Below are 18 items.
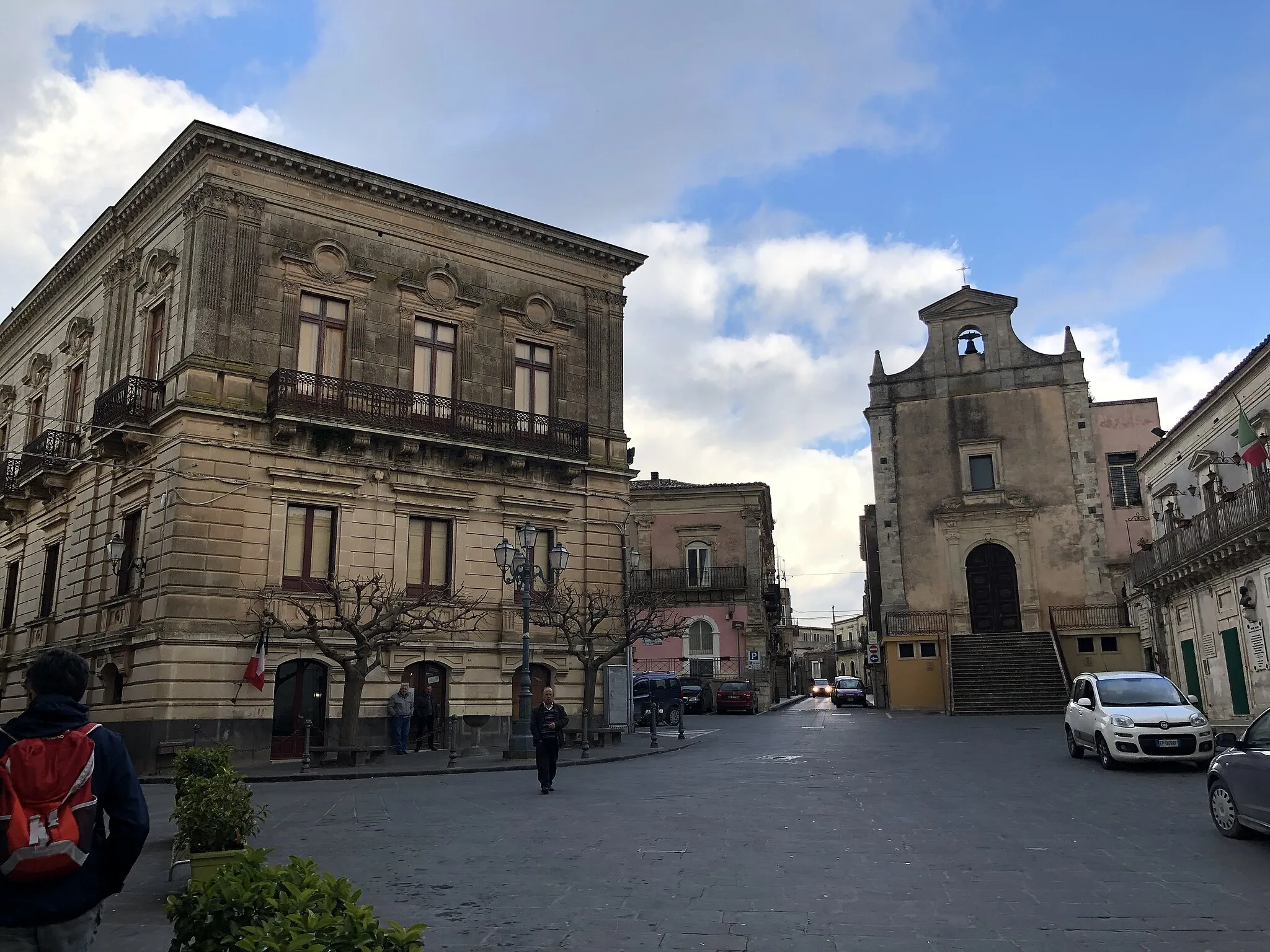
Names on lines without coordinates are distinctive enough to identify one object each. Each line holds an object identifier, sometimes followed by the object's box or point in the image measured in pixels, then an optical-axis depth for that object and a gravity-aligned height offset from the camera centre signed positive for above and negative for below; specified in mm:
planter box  7102 -1104
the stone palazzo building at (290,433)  21984 +6471
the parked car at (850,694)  48250 +130
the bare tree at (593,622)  24875 +2019
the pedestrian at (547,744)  14469 -621
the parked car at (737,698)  42625 +15
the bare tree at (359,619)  20453 +1839
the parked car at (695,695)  42562 +140
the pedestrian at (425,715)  23500 -301
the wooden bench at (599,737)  23969 -884
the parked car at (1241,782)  8906 -816
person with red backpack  3621 -412
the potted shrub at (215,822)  7348 -854
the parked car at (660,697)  34812 +82
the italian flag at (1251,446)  23734 +5738
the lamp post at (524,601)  20688 +2060
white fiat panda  16094 -450
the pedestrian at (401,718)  22359 -345
